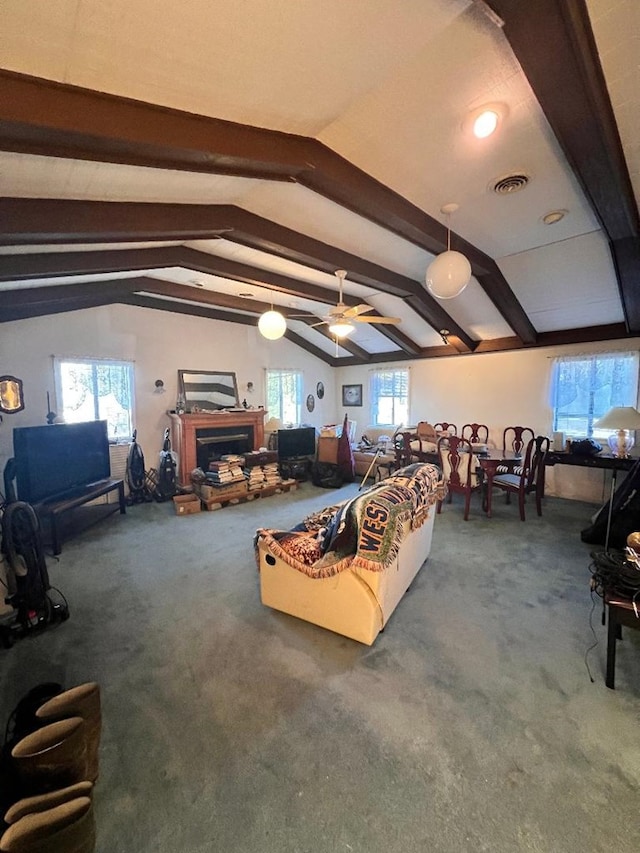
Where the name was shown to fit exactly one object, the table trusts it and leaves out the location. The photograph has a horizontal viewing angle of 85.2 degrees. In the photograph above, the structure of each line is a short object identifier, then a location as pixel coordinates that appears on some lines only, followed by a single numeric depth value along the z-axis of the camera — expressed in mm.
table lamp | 3729
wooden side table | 1756
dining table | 4191
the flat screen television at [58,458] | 3518
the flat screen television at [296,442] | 6348
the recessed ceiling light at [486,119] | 1824
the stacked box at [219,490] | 4902
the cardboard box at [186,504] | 4629
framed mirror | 5695
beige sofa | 1991
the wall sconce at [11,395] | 4059
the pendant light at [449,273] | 2549
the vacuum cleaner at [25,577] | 2295
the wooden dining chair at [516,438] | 5227
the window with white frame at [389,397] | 7168
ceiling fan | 3643
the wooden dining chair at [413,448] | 5129
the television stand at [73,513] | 3479
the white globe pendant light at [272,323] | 3836
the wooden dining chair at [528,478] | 4203
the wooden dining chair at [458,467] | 4293
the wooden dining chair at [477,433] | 5883
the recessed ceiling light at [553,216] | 2861
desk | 4098
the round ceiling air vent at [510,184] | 2420
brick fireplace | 5328
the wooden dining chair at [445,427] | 6245
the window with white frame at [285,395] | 7004
